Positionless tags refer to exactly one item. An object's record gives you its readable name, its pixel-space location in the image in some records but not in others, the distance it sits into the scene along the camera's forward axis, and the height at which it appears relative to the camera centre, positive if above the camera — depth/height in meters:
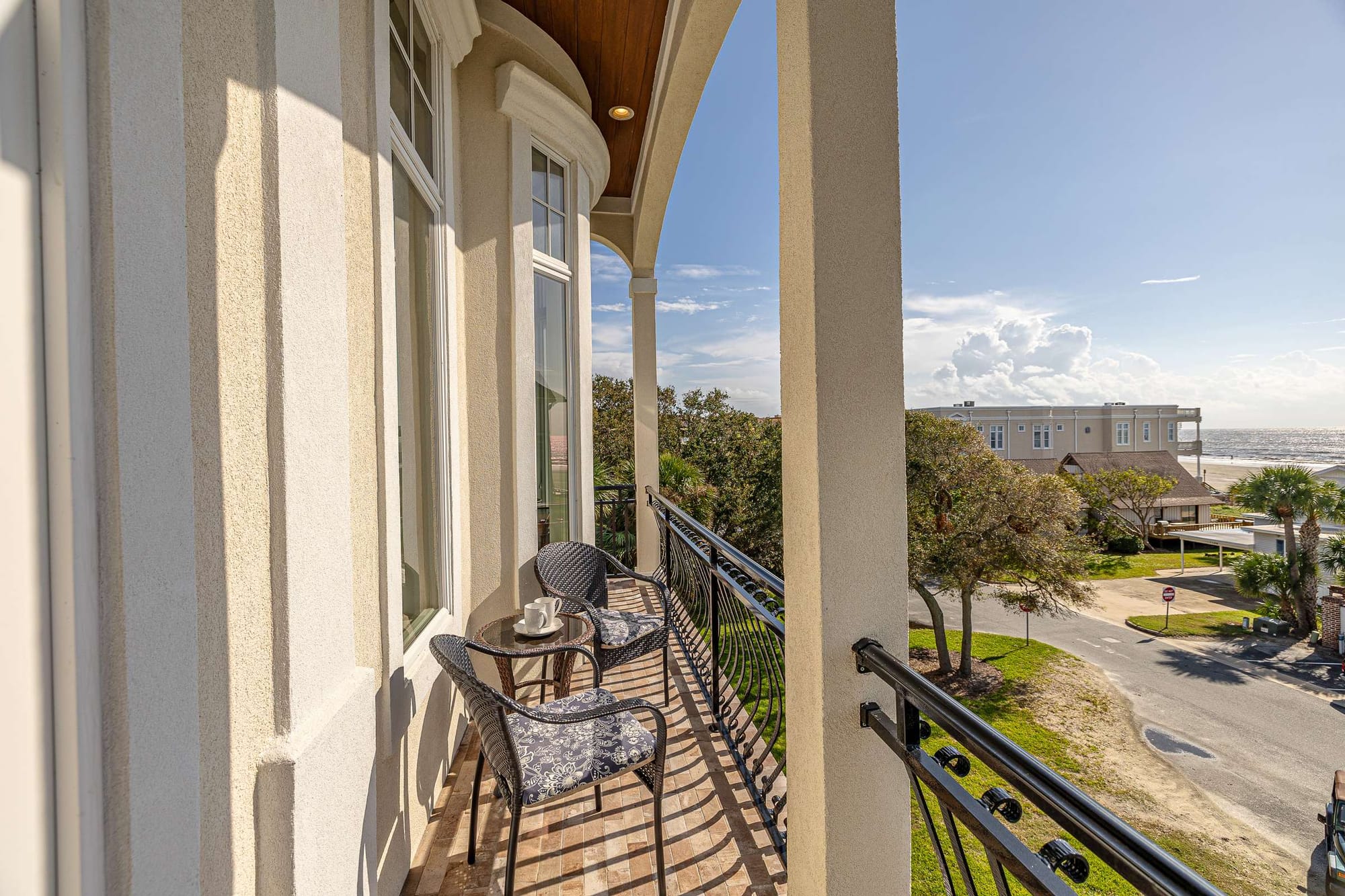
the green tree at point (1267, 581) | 20.06 -5.15
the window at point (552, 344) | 3.61 +0.66
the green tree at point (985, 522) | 15.09 -2.19
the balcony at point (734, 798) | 0.84 -1.20
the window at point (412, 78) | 2.14 +1.48
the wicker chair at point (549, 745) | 1.67 -0.95
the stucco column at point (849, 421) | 1.19 +0.04
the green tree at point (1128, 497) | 21.14 -2.24
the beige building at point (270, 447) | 0.69 +0.01
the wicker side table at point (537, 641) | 2.38 -0.81
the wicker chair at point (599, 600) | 2.79 -0.83
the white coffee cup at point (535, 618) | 2.45 -0.71
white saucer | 2.43 -0.76
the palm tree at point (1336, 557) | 18.38 -3.90
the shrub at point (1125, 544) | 24.08 -4.56
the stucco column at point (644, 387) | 6.00 +0.60
